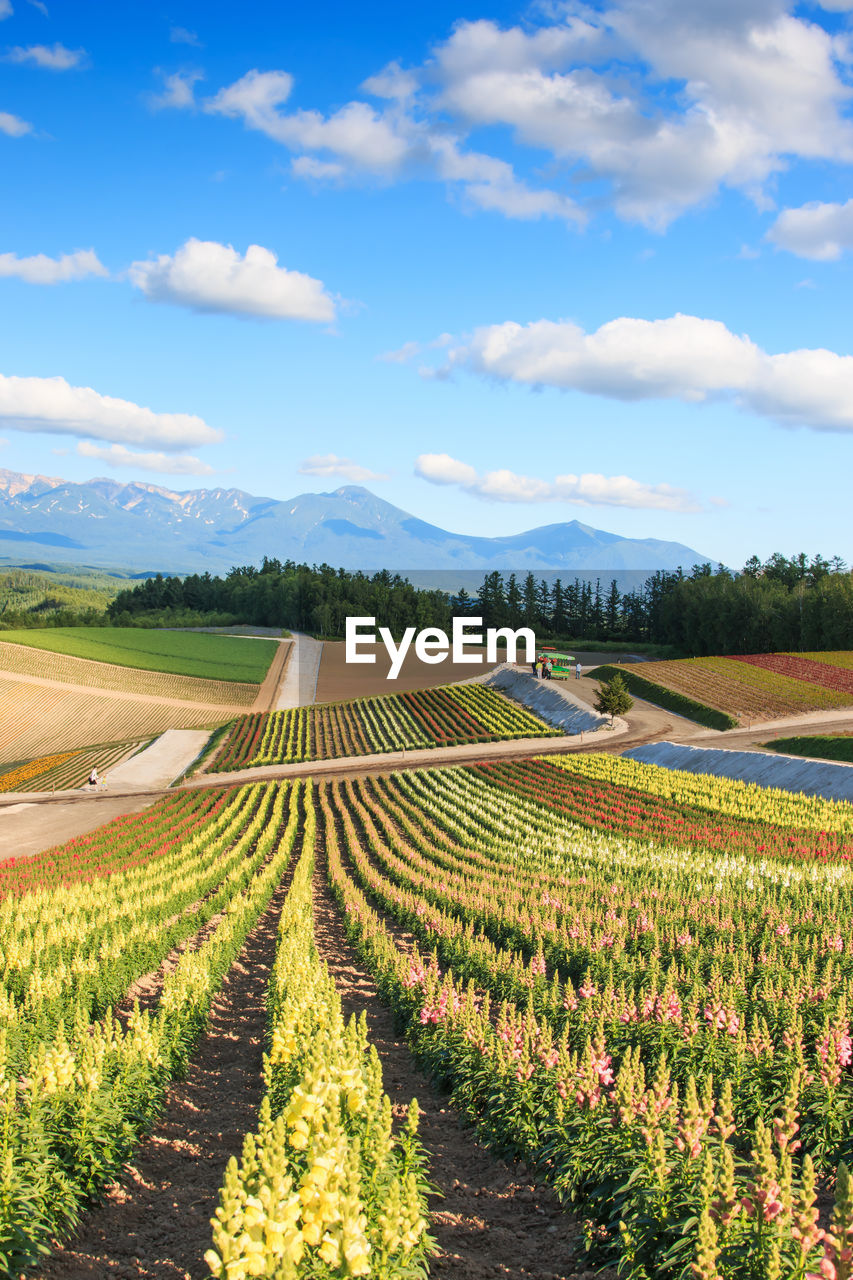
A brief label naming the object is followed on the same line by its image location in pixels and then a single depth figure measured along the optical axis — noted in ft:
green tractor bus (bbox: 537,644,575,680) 228.63
